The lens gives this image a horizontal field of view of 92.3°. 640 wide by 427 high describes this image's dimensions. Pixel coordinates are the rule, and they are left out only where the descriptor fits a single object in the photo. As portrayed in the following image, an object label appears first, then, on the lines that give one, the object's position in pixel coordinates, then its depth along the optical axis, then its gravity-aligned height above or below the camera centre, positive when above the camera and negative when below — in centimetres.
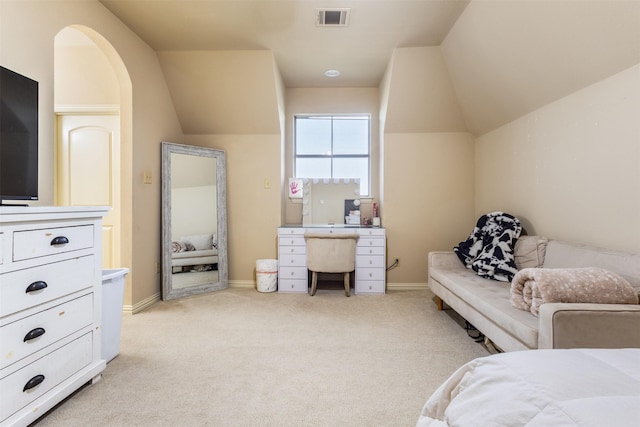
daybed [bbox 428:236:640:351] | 136 -55
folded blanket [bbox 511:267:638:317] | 150 -39
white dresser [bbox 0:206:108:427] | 127 -46
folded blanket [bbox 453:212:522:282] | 254 -35
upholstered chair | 346 -49
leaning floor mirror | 342 -14
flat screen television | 153 +38
